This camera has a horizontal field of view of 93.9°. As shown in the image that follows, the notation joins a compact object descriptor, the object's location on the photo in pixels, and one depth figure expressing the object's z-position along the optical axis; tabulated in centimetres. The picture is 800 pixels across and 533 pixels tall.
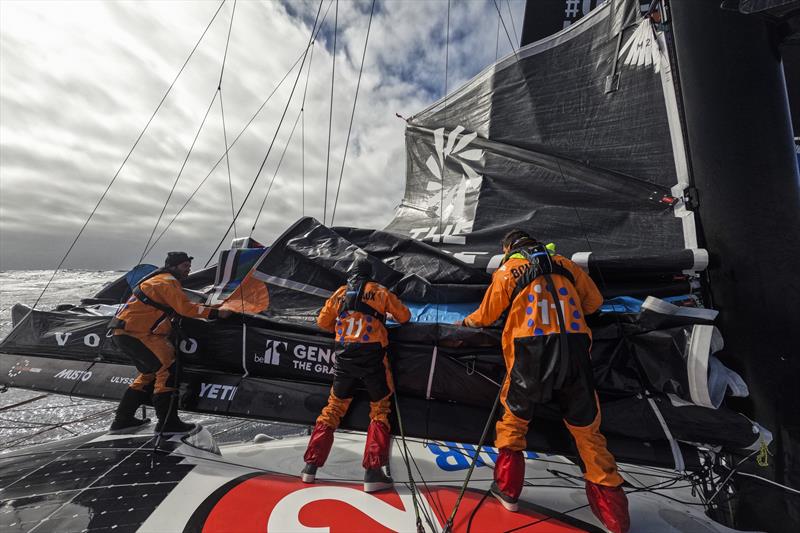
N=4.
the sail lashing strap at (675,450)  194
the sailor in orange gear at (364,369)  221
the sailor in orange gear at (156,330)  263
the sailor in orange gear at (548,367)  179
